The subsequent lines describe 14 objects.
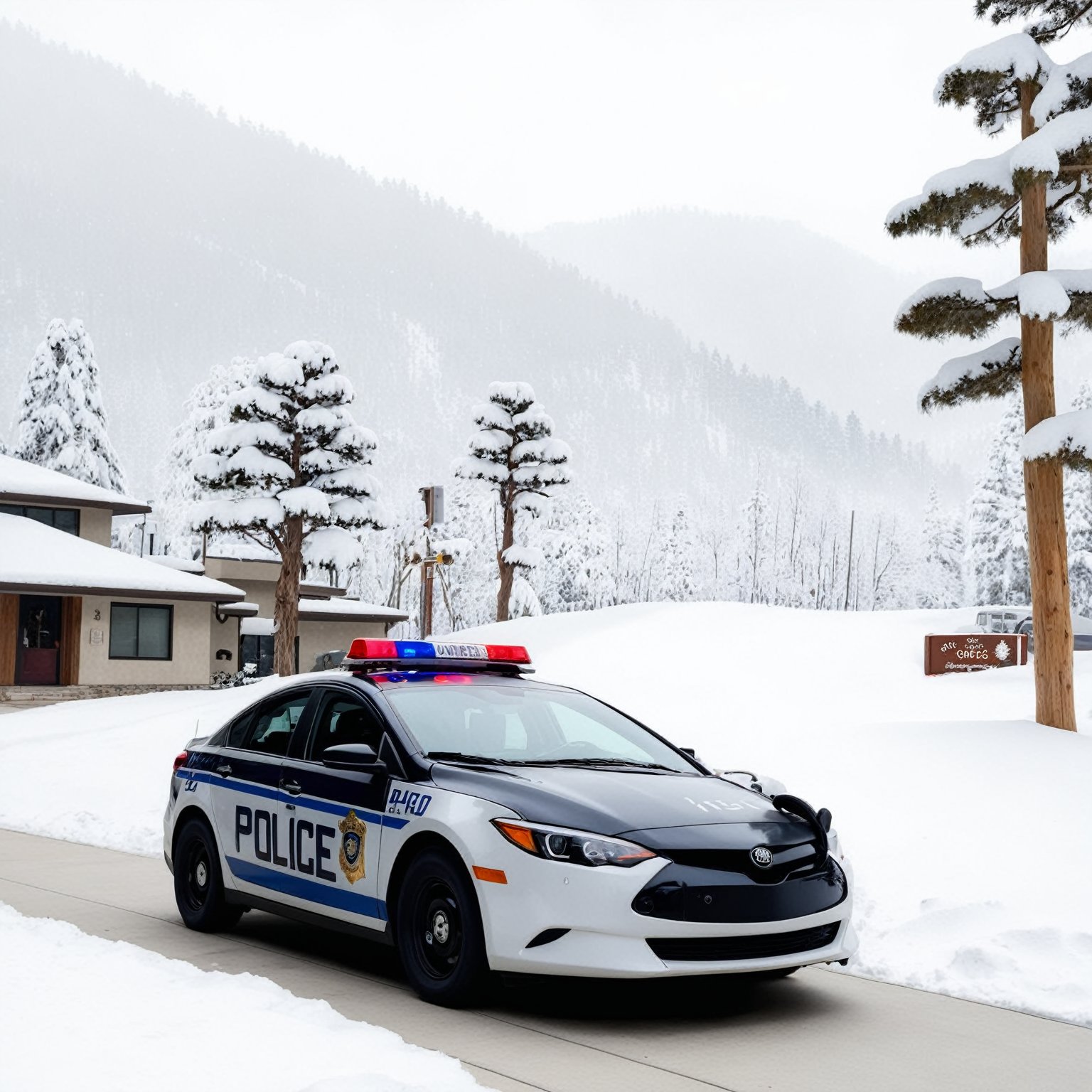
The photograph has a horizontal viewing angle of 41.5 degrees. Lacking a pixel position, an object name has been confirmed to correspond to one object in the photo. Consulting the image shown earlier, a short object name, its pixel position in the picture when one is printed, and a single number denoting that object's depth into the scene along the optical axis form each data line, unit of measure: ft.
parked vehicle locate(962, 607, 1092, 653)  115.34
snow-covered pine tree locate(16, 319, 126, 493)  221.46
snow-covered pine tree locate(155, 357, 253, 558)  266.57
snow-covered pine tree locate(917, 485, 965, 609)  329.11
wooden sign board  83.92
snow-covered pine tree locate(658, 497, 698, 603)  359.05
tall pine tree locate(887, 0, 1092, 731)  52.95
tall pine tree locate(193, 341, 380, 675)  115.85
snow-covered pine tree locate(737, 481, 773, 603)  390.01
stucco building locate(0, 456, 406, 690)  119.75
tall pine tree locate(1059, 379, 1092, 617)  219.20
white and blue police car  20.81
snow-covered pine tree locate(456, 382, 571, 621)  150.92
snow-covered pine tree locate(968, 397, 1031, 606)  224.33
